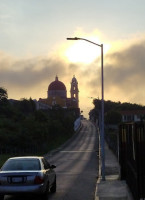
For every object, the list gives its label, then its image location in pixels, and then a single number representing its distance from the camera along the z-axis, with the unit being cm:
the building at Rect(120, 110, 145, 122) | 15952
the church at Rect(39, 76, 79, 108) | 19712
